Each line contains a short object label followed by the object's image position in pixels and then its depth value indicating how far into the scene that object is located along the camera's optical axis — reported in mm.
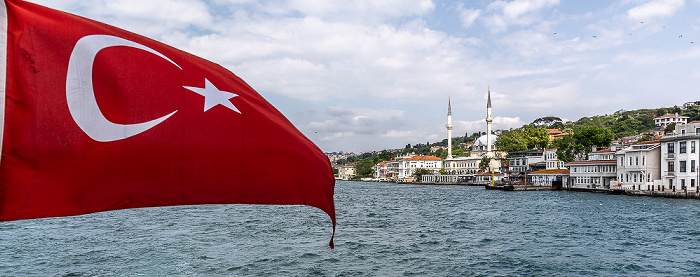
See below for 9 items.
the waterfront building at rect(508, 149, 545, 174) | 101538
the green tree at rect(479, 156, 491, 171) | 121250
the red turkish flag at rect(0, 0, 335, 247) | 2906
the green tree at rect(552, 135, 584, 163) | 82188
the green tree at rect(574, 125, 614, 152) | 80062
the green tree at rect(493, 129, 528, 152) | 112588
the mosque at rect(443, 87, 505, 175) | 123750
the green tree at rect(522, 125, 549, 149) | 110062
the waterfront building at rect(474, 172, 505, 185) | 107312
